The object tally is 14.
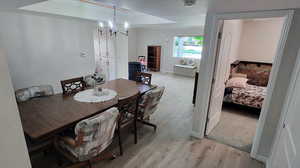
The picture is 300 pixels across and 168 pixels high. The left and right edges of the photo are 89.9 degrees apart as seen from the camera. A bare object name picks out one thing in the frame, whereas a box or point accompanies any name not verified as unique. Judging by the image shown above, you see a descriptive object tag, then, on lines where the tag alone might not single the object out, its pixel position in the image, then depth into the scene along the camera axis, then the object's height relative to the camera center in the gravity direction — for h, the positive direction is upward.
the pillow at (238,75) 4.38 -0.61
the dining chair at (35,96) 1.72 -0.70
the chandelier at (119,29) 5.51 +0.81
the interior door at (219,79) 2.33 -0.44
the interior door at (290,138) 1.14 -0.70
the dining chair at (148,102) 2.36 -0.81
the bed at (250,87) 3.46 -0.85
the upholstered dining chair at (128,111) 2.00 -0.88
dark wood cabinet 8.59 -0.36
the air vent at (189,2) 2.16 +0.72
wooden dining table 1.53 -0.76
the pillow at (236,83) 3.76 -0.72
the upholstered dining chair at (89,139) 1.50 -0.95
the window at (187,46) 7.41 +0.32
